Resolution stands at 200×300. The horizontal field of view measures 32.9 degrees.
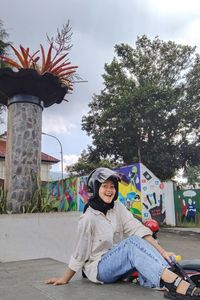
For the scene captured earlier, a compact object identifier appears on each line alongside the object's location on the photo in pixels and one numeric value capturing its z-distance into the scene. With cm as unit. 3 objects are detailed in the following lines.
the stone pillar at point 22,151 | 589
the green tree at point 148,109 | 2355
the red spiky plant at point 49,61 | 623
